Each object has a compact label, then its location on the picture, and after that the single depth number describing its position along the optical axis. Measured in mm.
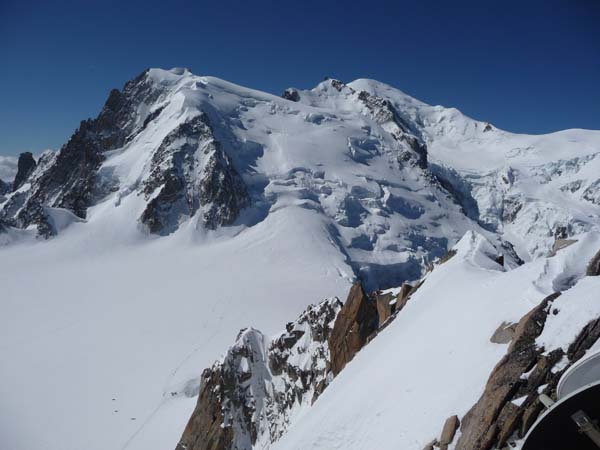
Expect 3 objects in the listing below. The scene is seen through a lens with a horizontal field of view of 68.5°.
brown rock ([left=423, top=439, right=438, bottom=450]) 10242
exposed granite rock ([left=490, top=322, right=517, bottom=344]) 11336
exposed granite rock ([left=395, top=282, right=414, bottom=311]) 23156
